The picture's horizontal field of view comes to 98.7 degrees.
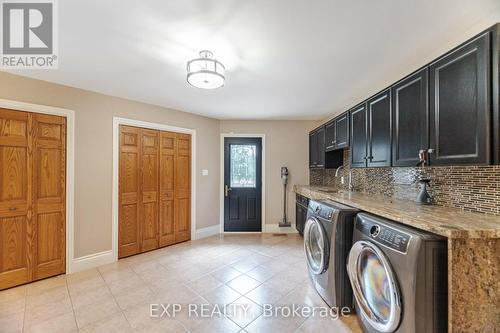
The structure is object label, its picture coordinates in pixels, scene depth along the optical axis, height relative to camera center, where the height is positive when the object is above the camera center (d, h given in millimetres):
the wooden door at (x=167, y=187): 3611 -358
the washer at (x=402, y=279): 1184 -674
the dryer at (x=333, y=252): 1897 -783
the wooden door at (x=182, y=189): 3826 -408
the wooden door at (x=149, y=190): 3398 -389
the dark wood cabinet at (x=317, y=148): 3784 +345
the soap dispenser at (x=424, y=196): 2006 -278
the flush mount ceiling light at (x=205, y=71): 1849 +833
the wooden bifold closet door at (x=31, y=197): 2318 -348
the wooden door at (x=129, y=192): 3180 -386
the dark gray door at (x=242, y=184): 4473 -373
